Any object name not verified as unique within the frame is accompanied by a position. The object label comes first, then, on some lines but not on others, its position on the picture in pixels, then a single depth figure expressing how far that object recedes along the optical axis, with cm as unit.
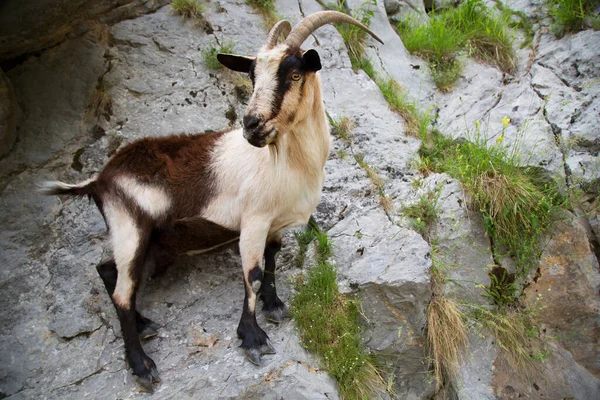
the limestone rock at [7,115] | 459
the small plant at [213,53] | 564
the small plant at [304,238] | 464
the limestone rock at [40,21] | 421
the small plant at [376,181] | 485
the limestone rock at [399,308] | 412
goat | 358
